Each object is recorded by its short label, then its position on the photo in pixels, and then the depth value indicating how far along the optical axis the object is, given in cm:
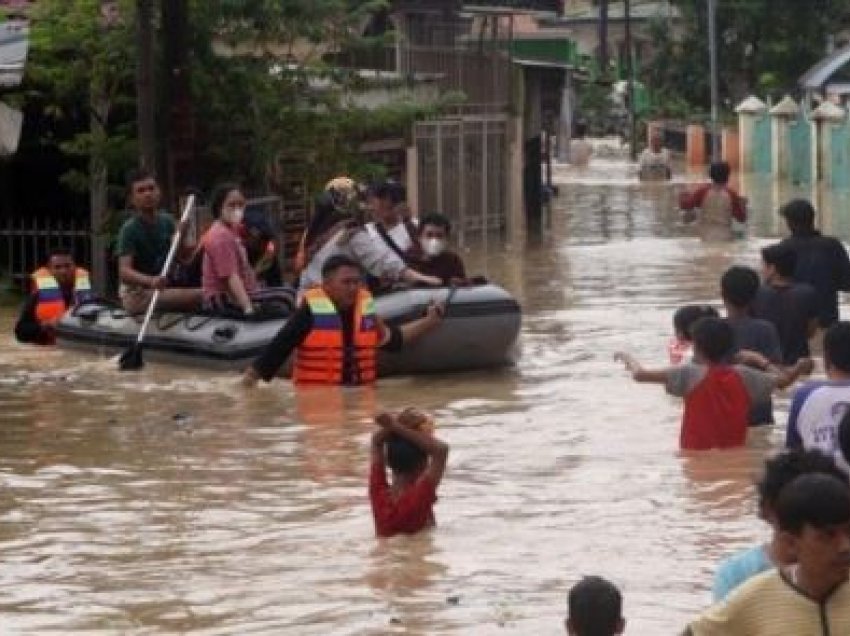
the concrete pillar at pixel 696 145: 6191
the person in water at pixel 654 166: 5234
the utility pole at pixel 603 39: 7581
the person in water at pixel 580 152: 6300
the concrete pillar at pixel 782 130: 5359
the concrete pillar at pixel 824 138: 5000
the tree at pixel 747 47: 6125
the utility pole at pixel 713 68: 5369
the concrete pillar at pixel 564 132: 6412
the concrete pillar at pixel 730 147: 5797
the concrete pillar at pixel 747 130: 5619
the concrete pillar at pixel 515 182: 3656
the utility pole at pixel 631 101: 6500
